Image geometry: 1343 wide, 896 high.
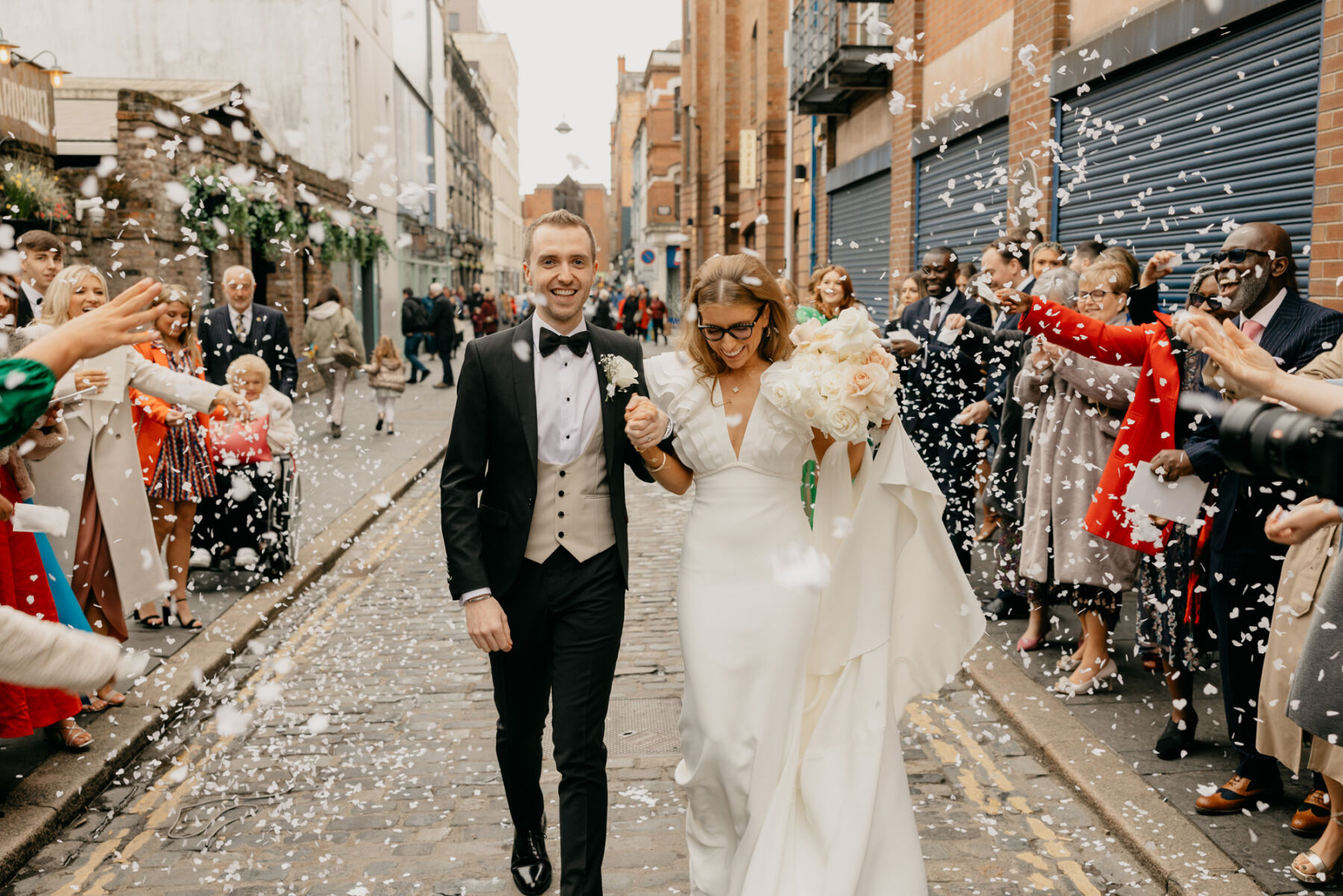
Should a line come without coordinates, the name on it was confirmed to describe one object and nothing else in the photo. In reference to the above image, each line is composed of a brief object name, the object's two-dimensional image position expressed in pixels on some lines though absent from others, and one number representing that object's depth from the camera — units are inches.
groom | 145.4
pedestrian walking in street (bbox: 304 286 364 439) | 649.6
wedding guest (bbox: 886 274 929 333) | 375.9
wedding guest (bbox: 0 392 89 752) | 187.2
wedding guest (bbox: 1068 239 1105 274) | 287.9
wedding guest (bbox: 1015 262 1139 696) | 231.9
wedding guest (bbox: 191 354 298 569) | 328.5
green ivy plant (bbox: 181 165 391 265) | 673.0
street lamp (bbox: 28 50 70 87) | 568.7
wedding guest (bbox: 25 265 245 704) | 234.7
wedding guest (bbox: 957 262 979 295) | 374.9
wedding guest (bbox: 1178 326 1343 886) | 119.6
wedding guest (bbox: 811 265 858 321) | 351.3
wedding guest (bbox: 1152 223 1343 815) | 176.2
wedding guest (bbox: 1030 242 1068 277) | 290.8
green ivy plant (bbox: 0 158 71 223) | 489.1
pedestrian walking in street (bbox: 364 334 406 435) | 664.4
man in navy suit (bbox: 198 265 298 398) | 345.7
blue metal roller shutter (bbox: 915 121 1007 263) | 516.7
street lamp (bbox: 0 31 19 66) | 513.7
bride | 138.9
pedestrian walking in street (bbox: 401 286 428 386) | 992.2
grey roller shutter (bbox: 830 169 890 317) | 729.0
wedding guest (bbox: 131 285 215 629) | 288.2
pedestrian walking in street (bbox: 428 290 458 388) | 993.5
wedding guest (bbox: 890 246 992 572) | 329.7
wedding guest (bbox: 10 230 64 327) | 275.0
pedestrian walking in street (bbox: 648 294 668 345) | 1617.9
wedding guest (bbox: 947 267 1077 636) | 263.4
